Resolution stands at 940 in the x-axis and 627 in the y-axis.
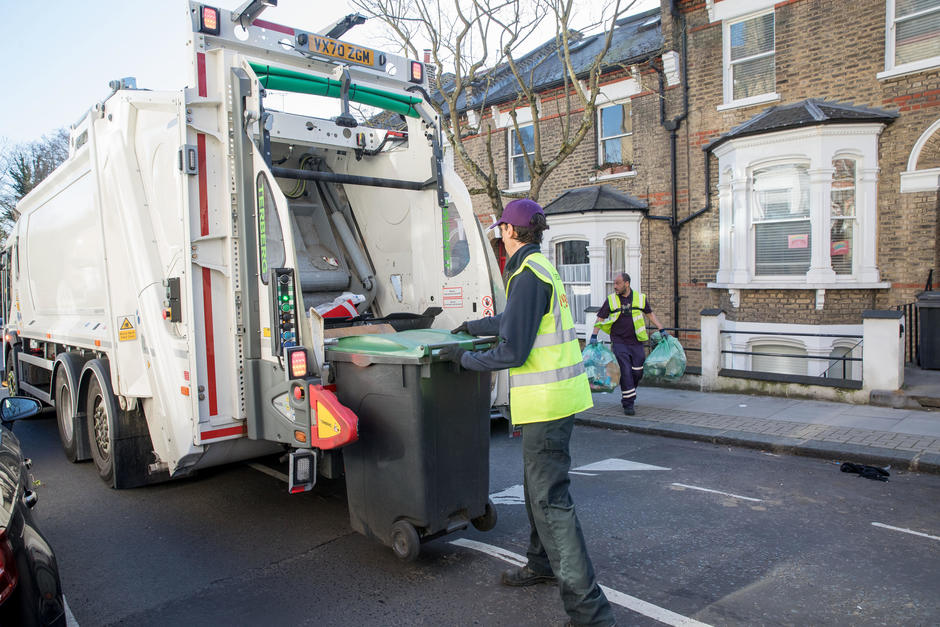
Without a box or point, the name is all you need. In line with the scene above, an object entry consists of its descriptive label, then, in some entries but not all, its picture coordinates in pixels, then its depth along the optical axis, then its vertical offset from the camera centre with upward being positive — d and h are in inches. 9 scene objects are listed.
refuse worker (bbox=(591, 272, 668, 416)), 301.9 -25.3
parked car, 72.8 -31.9
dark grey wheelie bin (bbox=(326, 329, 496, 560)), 131.6 -32.6
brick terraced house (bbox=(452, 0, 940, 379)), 370.0 +62.4
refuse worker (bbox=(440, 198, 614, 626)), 114.0 -20.8
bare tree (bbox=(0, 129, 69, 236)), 1163.4 +230.4
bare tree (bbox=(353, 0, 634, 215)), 375.6 +144.1
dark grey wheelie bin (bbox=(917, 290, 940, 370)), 336.8 -32.1
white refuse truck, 152.1 +9.8
